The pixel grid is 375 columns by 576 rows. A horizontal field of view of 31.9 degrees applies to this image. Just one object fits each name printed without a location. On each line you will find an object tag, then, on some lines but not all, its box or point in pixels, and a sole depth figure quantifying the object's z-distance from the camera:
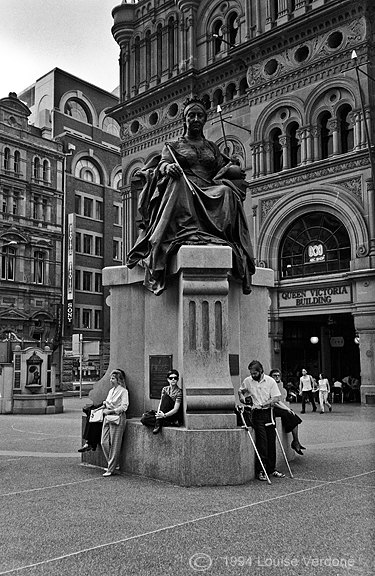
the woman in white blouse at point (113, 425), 9.15
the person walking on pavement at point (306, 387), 27.45
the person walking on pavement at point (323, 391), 25.53
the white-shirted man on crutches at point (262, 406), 8.68
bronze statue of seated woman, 9.50
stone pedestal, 8.24
